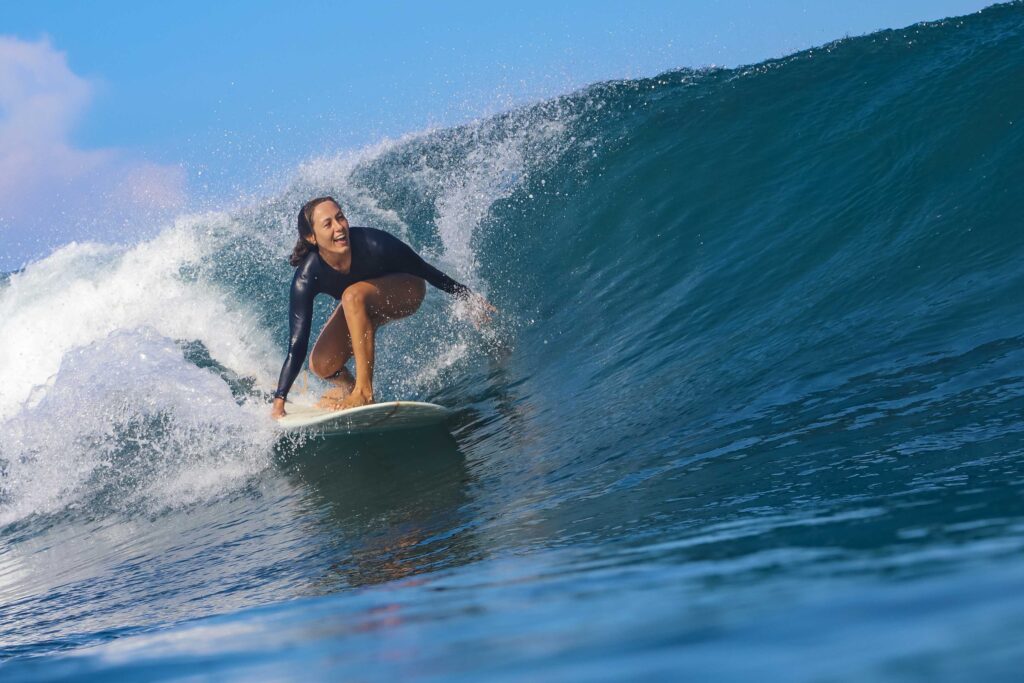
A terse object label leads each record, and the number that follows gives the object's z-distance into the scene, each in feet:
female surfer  39.88
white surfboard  38.11
